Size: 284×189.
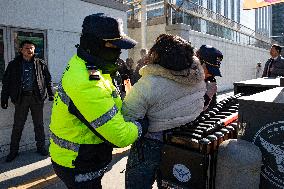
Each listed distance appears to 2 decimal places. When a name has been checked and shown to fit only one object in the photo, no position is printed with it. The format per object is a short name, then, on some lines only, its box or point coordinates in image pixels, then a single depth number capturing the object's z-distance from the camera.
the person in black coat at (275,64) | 7.09
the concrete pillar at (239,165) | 1.58
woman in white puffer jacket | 2.15
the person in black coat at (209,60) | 3.14
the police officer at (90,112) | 1.89
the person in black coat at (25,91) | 5.33
